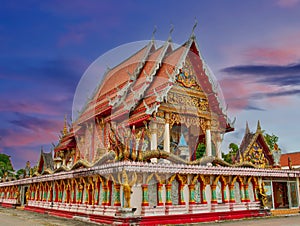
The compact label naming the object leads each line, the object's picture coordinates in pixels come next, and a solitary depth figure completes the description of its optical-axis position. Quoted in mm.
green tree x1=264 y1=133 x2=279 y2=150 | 34744
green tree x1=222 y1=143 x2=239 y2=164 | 32256
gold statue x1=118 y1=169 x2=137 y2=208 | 9609
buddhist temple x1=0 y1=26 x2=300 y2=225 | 10344
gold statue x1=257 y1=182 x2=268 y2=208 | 13445
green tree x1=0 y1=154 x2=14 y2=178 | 45169
